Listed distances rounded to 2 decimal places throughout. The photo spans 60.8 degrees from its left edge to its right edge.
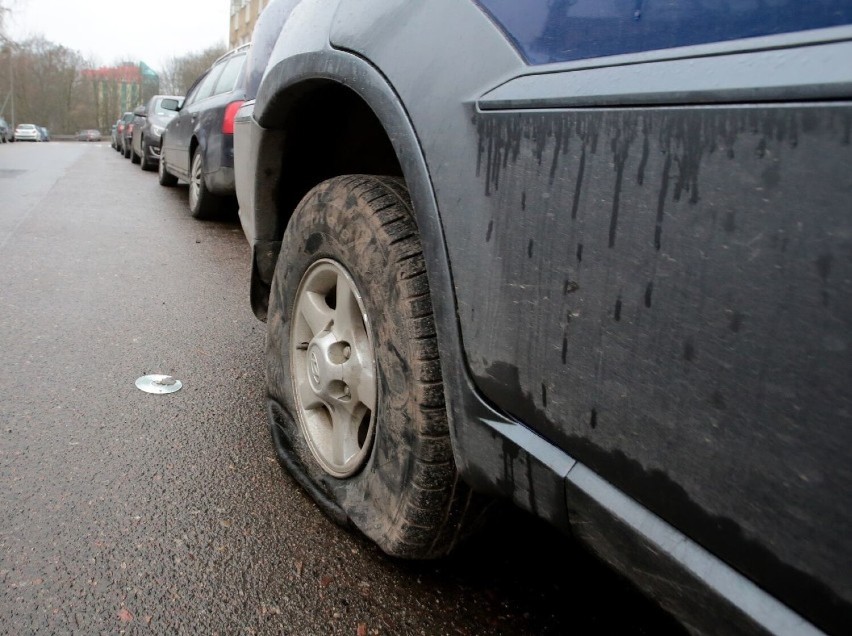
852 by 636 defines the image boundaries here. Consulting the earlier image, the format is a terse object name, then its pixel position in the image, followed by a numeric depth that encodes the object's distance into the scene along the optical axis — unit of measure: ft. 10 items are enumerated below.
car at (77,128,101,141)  234.58
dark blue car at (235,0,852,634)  2.73
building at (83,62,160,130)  258.16
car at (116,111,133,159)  67.62
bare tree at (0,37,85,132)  235.20
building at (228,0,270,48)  143.23
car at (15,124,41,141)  195.11
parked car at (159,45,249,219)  21.17
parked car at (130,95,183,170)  44.14
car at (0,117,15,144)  147.84
